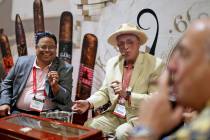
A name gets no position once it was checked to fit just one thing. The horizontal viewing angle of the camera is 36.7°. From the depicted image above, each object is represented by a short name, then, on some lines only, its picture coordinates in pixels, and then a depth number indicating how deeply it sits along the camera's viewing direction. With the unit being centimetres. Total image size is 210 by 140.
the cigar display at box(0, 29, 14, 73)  395
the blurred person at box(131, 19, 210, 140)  68
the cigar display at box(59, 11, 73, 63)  355
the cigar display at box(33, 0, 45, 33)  371
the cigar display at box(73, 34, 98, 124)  342
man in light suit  245
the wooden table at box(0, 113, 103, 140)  188
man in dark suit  273
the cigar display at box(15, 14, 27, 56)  387
